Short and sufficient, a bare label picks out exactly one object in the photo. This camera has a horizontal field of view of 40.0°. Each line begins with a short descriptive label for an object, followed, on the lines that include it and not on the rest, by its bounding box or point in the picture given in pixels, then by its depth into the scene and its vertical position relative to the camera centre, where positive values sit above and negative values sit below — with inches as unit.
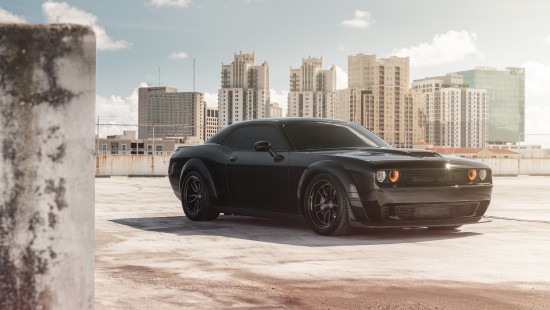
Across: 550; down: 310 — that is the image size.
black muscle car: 305.0 -12.9
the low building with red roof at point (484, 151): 1830.7 -4.0
